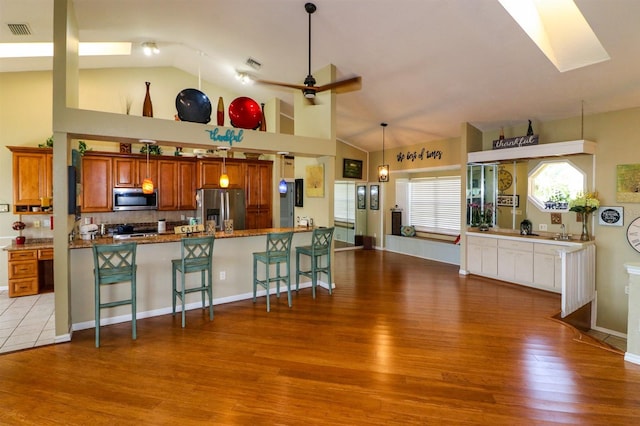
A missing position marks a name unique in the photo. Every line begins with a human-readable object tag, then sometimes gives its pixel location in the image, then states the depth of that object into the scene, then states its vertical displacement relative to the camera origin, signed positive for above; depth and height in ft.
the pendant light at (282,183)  24.07 +1.83
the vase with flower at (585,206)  15.87 +0.05
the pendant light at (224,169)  13.94 +2.58
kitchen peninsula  11.83 -2.79
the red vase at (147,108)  12.55 +3.93
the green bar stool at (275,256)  13.99 -2.21
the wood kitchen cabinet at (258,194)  23.17 +0.99
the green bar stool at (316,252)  15.66 -2.23
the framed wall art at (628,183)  15.24 +1.16
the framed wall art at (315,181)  17.71 +1.51
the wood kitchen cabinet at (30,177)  16.34 +1.58
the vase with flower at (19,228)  16.52 -1.09
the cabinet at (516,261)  16.44 -3.04
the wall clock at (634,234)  15.16 -1.29
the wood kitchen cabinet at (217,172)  21.50 +2.41
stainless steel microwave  18.94 +0.48
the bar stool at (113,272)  10.43 -2.20
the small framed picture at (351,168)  28.63 +3.53
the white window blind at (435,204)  24.79 +0.26
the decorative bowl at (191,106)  12.91 +4.16
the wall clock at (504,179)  19.84 +1.74
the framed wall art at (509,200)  19.57 +0.43
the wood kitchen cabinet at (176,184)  20.27 +1.48
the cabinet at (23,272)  15.75 -3.27
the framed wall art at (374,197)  29.53 +0.95
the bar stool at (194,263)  12.12 -2.19
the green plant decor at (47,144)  16.83 +3.36
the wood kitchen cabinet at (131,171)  19.01 +2.18
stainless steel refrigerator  20.93 +0.07
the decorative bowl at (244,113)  14.01 +4.16
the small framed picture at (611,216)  15.67 -0.45
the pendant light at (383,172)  22.98 +2.54
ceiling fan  11.02 +4.30
